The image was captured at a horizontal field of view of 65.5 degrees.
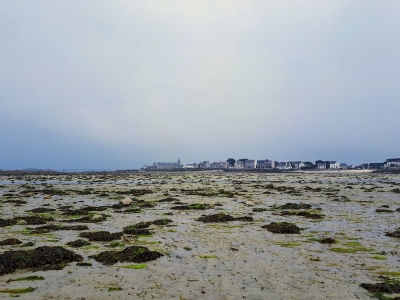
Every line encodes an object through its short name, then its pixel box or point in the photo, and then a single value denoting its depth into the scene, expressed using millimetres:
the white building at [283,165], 182500
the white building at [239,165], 196375
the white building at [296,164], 179312
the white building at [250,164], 195625
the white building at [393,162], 148600
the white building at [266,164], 195000
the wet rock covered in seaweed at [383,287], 6047
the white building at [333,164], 170175
